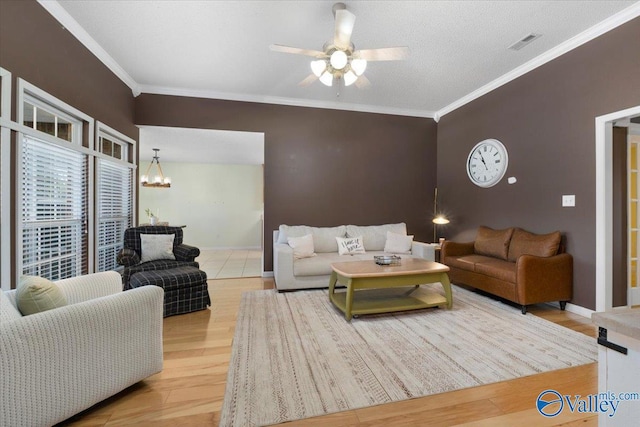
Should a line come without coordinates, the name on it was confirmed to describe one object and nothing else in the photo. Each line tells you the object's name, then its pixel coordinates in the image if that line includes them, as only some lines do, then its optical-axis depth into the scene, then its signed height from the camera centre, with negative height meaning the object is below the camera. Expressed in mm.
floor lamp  5277 +33
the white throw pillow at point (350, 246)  4266 -495
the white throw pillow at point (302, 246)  3875 -452
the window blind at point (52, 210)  2273 +35
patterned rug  1675 -1091
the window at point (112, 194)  3371 +271
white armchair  1239 -716
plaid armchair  3234 -516
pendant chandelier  6441 +758
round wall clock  3943 +779
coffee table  2801 -718
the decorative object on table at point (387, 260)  3197 -537
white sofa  3744 -570
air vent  2896 +1876
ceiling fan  2256 +1405
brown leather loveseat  2930 -616
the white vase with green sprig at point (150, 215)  5115 -31
